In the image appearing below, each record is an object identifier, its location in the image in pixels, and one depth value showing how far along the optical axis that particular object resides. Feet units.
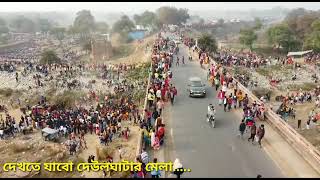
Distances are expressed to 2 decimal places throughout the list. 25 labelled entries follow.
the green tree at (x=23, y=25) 361.64
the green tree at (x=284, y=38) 175.53
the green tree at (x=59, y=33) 282.17
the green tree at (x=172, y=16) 262.06
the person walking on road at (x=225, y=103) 53.36
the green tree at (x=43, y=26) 356.43
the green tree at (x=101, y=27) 321.90
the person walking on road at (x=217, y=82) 64.02
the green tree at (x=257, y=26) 208.38
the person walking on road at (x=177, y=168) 34.30
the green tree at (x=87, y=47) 199.41
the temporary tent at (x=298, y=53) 151.88
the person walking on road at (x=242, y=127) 42.93
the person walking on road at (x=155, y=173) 34.27
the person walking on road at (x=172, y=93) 56.97
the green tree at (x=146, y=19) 294.26
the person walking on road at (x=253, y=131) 41.84
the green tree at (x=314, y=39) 153.50
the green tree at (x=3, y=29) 306.99
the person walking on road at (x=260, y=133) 41.17
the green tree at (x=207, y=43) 125.21
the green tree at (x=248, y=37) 186.79
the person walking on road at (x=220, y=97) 55.09
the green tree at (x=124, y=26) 251.37
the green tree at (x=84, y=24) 289.58
